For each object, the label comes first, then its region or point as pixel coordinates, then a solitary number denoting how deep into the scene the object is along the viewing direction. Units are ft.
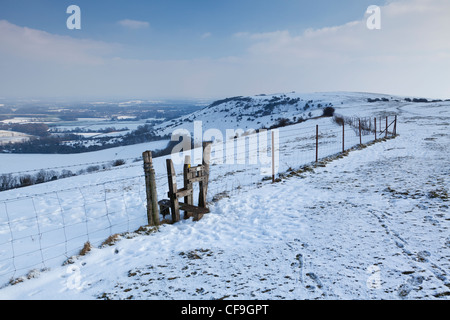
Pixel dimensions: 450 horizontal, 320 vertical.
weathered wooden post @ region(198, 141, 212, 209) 24.09
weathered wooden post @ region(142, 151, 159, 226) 20.83
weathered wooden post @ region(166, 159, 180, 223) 21.80
